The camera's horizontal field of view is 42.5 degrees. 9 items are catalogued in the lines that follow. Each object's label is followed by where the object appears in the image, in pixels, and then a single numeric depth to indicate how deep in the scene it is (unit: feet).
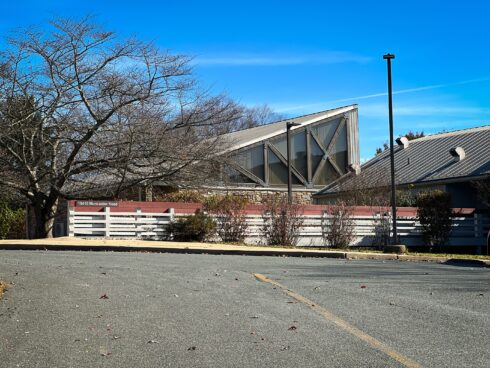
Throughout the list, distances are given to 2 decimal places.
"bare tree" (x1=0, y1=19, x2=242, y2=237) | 79.00
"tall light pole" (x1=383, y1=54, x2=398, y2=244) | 76.33
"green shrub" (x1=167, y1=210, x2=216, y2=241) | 82.94
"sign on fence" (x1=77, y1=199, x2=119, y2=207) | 80.28
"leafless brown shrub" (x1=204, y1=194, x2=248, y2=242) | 85.66
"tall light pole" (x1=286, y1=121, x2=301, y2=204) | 108.74
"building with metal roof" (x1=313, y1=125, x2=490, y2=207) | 106.93
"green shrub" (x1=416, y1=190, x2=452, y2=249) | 92.27
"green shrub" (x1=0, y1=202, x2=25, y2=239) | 106.93
